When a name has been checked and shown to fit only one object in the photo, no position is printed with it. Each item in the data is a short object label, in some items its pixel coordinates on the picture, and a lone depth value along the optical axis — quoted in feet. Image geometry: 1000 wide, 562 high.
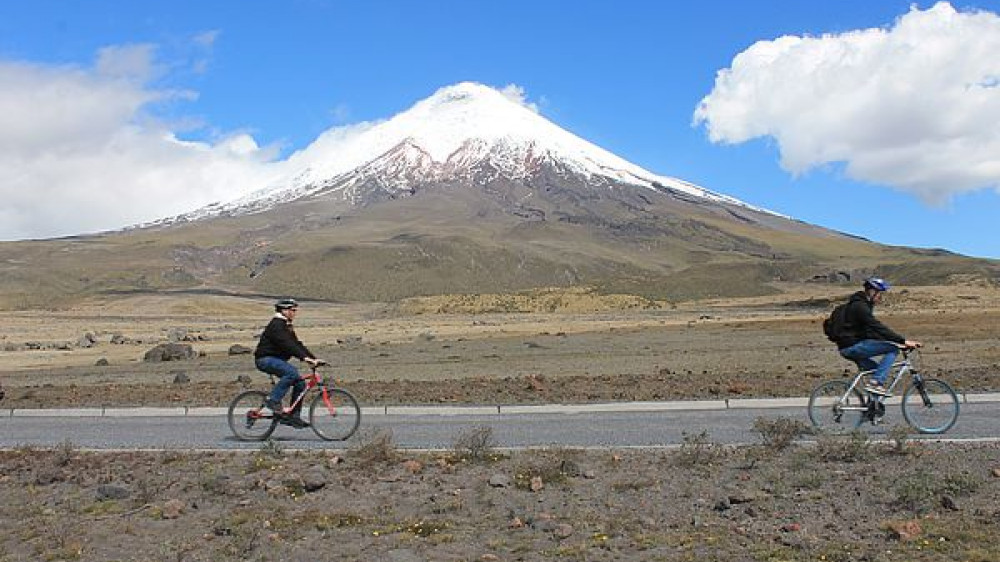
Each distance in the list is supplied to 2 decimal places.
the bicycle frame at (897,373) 37.45
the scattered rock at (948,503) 23.85
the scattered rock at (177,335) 184.55
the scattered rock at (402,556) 23.61
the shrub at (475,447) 31.42
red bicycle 39.68
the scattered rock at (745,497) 25.53
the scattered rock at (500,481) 28.19
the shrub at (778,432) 31.22
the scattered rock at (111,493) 29.37
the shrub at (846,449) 29.09
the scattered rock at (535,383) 57.52
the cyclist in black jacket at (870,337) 37.27
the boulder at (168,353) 125.08
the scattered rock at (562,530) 24.11
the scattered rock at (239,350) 133.18
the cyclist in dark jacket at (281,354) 39.40
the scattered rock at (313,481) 28.84
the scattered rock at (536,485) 27.71
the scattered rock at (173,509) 27.58
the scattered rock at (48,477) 31.53
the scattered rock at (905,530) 22.22
